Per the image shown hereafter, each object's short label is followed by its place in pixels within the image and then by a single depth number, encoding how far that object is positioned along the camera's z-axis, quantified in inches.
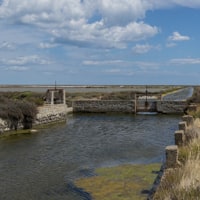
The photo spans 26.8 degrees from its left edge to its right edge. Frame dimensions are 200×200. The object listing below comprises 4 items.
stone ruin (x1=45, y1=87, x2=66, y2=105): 1549.0
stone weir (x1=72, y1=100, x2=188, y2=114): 1595.7
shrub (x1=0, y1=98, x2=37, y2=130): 1037.8
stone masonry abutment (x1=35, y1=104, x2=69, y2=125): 1201.4
